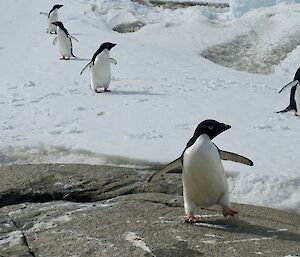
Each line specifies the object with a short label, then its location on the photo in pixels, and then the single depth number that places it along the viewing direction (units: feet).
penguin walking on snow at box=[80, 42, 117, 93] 59.16
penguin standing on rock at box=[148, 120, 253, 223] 25.13
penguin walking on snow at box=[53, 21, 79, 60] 82.84
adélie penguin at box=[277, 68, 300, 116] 50.10
